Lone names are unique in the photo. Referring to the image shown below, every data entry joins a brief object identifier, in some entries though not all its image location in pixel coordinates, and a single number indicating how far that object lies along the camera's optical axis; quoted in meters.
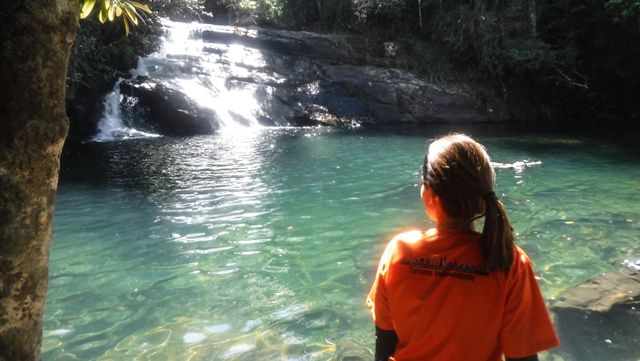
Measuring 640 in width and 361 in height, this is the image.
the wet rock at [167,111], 18.55
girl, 1.81
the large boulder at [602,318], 4.15
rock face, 19.52
